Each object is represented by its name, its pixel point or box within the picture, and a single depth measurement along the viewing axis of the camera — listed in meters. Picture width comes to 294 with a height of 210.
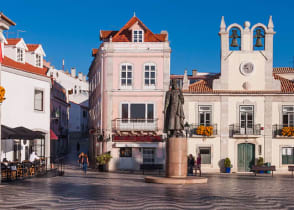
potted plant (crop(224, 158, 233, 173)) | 41.88
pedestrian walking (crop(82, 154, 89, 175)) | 35.66
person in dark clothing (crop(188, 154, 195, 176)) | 36.72
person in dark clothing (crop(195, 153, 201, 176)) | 39.19
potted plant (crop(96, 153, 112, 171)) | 41.41
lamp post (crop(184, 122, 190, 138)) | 41.36
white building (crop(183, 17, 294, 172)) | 42.84
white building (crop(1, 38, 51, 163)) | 33.44
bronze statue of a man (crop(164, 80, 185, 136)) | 24.67
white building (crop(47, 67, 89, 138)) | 77.38
